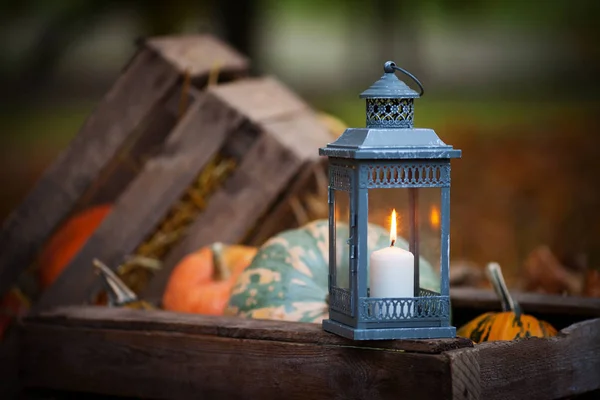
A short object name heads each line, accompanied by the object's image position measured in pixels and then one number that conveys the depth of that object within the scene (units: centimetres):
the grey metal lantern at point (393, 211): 396
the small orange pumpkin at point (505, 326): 467
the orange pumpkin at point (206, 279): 543
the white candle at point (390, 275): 398
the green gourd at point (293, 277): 472
